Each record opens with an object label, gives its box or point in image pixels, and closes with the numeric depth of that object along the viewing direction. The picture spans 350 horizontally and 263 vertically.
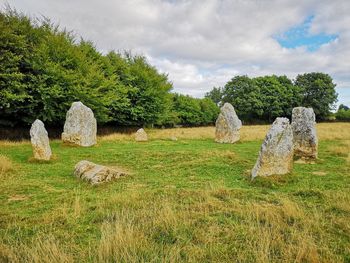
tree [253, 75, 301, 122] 60.06
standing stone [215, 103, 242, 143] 21.19
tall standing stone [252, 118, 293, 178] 9.52
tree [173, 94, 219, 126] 54.91
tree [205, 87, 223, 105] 108.14
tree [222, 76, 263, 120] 60.25
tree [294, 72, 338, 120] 59.12
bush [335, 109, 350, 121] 61.38
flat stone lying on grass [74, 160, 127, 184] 9.02
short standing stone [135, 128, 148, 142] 23.19
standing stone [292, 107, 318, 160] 13.08
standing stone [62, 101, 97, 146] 18.58
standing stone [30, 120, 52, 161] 13.02
